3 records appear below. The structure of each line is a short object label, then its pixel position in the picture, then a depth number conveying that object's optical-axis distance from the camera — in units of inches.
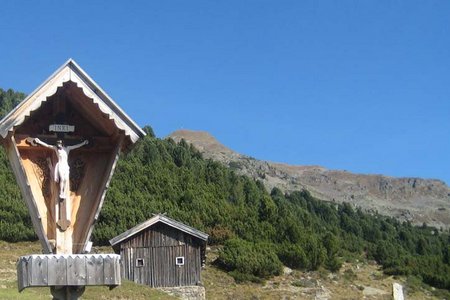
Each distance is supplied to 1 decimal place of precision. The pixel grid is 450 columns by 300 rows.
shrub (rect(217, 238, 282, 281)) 1937.7
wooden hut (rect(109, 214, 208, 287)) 1636.3
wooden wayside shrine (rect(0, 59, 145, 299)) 300.7
